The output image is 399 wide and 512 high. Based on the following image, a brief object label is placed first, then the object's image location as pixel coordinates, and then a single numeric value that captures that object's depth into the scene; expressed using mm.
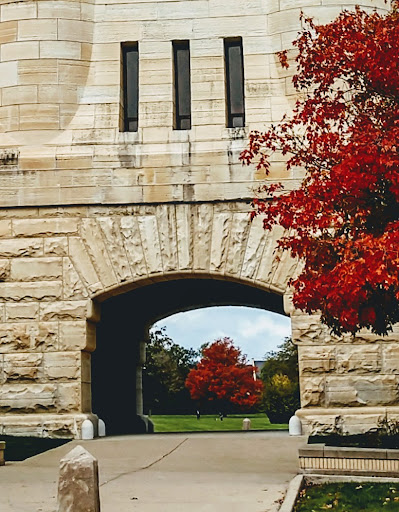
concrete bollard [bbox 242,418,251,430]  32344
